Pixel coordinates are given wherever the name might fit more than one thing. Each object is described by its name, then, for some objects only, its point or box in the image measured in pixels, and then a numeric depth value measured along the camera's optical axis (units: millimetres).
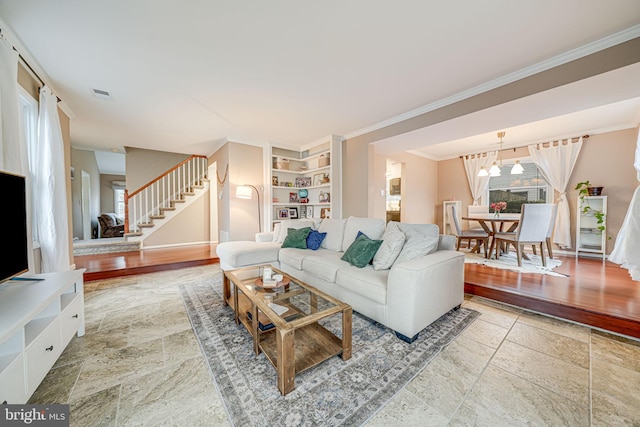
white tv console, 1056
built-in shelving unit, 4867
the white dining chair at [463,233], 4175
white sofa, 1761
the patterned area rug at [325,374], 1167
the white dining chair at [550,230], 3718
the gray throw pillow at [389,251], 2160
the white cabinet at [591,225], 4035
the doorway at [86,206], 6305
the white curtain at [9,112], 1743
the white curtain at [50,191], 2441
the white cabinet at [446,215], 5733
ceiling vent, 2791
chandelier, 4405
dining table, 3924
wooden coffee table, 1266
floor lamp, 4406
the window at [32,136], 2404
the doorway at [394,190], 6105
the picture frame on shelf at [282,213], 5246
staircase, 5402
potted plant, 3999
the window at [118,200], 8514
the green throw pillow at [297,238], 3312
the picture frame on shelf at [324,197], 4844
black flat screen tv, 1389
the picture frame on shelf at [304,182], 5375
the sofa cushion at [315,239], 3299
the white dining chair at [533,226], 3342
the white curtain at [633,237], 2188
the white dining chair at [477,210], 5352
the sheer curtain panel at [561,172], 4441
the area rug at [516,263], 3279
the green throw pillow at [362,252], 2318
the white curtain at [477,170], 5603
